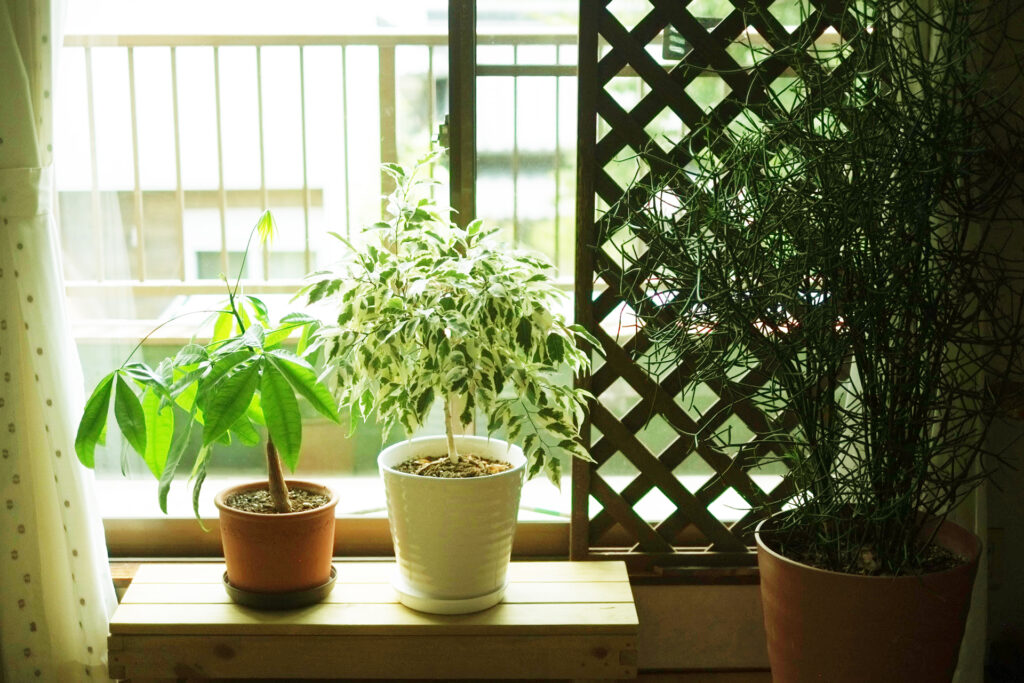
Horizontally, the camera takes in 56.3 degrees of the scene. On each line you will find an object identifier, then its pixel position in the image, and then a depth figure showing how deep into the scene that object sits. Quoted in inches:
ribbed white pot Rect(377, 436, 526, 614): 67.4
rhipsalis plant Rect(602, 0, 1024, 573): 57.7
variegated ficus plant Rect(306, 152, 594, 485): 63.1
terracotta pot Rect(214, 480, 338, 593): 69.2
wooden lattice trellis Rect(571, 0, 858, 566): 73.4
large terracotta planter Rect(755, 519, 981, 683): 58.9
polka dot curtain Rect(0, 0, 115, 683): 70.2
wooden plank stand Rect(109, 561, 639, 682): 68.4
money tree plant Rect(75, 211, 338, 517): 64.1
